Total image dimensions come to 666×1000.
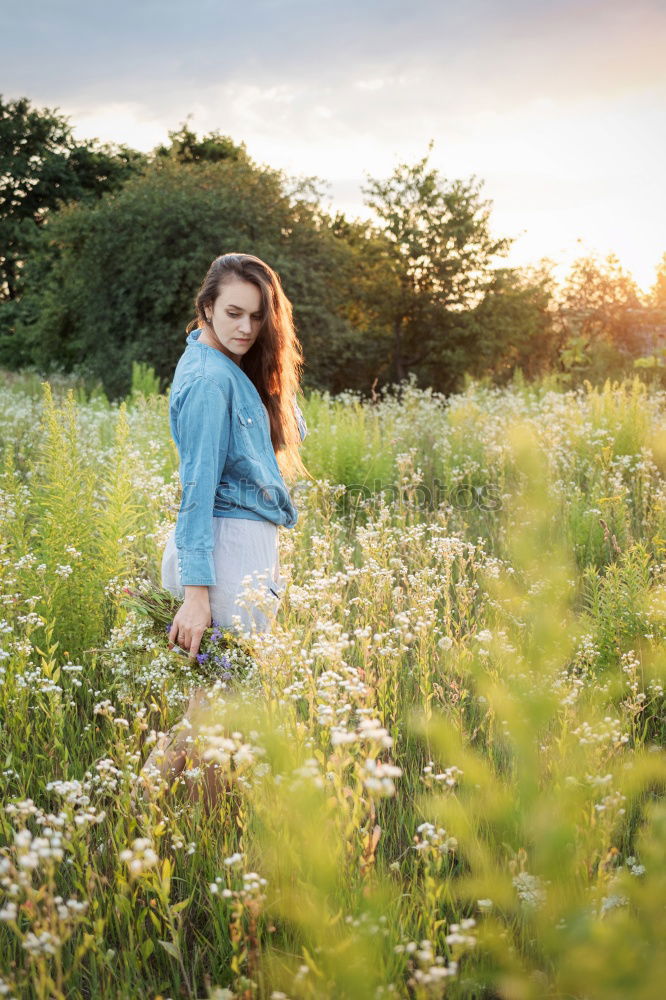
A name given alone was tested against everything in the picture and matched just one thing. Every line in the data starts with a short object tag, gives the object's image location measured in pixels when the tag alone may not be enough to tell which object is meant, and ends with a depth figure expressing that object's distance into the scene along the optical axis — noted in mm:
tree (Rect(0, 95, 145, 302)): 32469
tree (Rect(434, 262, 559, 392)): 24891
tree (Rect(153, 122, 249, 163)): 28031
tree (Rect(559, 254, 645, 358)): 22906
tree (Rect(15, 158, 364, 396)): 18500
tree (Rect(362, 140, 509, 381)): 24969
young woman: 2803
